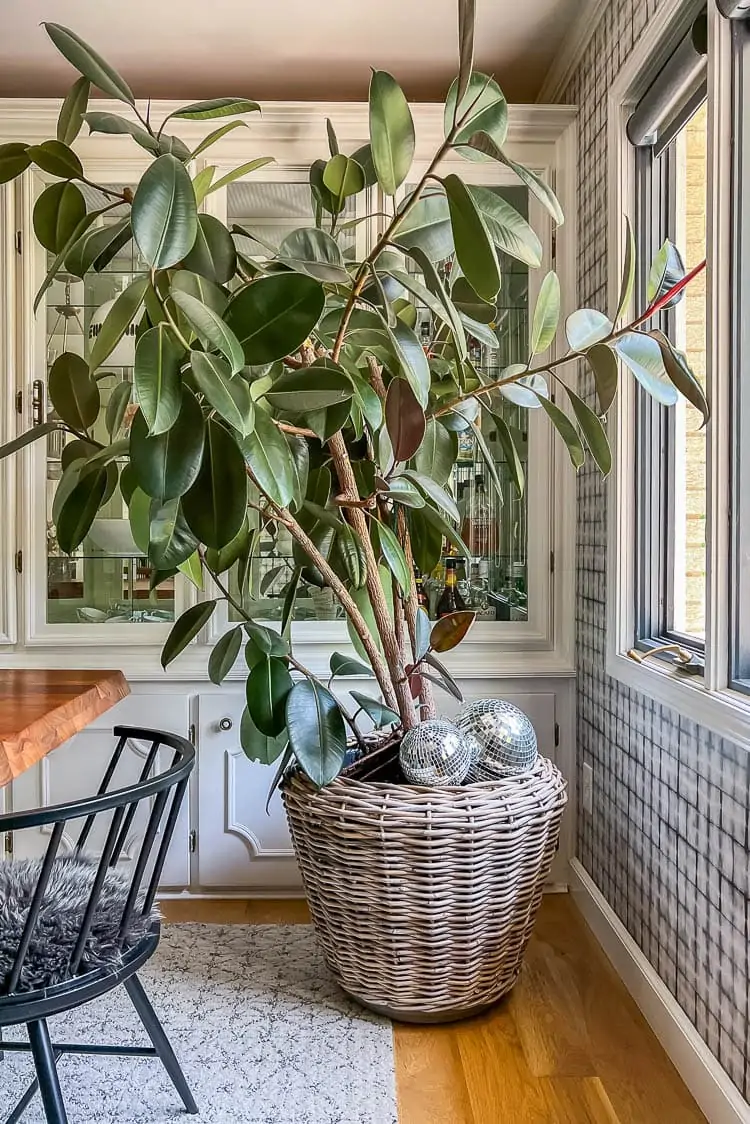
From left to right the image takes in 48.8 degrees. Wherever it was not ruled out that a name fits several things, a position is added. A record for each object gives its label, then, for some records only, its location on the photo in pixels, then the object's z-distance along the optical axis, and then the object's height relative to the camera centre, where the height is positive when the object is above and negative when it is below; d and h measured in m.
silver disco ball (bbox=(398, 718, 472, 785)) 1.64 -0.40
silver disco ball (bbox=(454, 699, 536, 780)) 1.74 -0.40
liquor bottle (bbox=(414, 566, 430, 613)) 2.45 -0.12
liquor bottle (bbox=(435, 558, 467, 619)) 2.43 -0.11
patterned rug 1.50 -0.99
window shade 1.61 +0.98
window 1.82 +0.33
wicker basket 1.60 -0.64
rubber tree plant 1.20 +0.30
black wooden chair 1.13 -0.57
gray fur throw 1.18 -0.56
